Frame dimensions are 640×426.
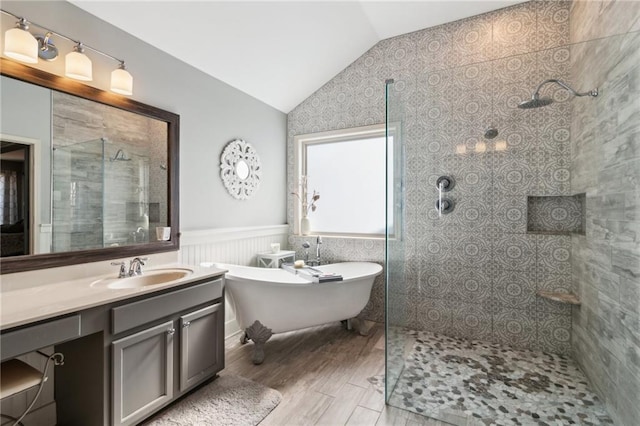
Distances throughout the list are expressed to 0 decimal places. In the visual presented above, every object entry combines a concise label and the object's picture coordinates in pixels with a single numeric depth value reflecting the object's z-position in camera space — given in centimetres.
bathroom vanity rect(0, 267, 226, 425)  126
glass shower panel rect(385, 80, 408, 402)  206
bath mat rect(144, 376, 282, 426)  170
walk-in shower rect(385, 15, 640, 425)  171
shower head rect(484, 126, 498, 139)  255
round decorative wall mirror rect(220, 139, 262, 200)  281
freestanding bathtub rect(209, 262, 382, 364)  233
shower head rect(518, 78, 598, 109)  228
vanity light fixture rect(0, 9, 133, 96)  145
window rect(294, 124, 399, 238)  331
